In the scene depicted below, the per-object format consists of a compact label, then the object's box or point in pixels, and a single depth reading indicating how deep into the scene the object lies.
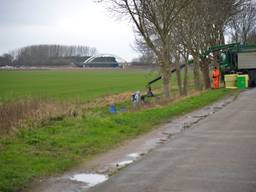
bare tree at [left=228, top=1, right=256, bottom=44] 58.78
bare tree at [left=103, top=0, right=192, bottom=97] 29.91
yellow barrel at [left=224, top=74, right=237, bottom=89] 38.50
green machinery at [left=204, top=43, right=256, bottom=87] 40.50
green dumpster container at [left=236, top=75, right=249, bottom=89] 38.66
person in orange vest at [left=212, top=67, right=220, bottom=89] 38.44
